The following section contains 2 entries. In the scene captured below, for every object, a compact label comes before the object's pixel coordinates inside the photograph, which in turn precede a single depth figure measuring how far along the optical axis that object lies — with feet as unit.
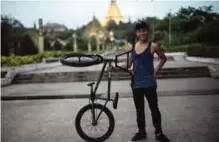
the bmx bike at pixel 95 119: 10.79
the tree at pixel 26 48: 56.16
